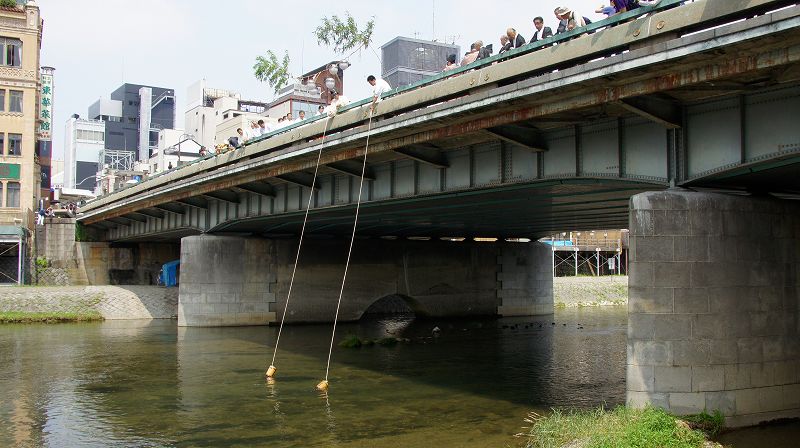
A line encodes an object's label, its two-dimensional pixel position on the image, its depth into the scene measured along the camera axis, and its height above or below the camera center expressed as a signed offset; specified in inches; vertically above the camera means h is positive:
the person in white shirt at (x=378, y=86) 979.9 +229.6
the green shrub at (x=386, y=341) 1365.7 -115.4
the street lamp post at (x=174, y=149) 3786.4 +592.6
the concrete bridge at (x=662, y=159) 581.3 +112.4
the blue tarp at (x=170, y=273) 2409.0 +1.8
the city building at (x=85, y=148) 6299.2 +976.7
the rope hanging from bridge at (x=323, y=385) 904.9 -124.5
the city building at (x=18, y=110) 2514.8 +511.6
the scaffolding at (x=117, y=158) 5462.6 +812.3
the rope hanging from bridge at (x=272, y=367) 1001.6 -118.6
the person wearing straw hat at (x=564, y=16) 726.5 +231.9
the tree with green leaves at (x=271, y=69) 3509.6 +885.4
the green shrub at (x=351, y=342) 1326.3 -112.4
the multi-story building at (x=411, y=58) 4232.3 +1156.8
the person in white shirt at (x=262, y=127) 1359.0 +247.1
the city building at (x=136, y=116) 6427.2 +1281.9
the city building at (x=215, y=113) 4384.8 +934.9
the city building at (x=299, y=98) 3631.9 +815.0
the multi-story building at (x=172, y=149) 3887.8 +656.8
